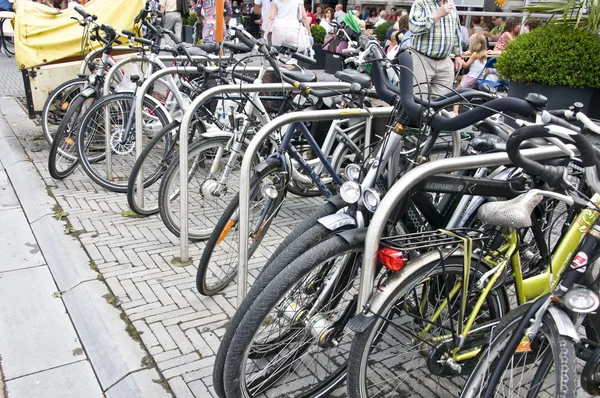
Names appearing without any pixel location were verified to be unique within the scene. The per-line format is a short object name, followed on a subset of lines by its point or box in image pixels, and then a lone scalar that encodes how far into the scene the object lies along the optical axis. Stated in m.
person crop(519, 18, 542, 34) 8.58
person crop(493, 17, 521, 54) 10.05
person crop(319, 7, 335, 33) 18.00
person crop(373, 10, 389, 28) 16.93
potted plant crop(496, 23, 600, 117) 5.46
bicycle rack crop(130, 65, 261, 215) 4.44
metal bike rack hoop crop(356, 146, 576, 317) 2.13
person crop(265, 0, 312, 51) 7.76
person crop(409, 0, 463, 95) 6.07
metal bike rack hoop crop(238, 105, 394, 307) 2.97
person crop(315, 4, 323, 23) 19.65
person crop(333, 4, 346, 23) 18.19
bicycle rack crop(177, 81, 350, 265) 3.59
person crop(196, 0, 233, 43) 7.62
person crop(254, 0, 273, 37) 8.81
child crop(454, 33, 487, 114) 9.05
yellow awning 6.04
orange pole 6.12
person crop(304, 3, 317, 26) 19.14
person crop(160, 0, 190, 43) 10.43
